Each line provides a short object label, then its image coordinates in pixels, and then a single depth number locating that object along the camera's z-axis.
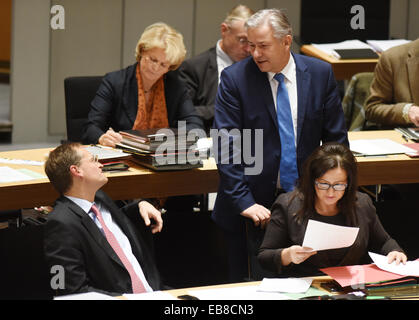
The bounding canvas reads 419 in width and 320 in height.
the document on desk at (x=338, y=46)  12.16
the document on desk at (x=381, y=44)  12.19
